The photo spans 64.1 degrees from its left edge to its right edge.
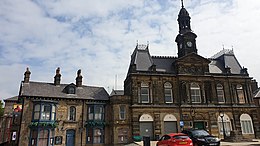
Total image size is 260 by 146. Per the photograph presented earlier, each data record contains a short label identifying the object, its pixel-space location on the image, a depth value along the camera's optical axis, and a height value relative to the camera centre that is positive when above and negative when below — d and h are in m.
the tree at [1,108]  51.35 +1.75
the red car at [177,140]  15.23 -2.04
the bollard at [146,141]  18.49 -2.49
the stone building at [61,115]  25.73 -0.09
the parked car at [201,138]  16.33 -2.13
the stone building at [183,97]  28.92 +2.23
